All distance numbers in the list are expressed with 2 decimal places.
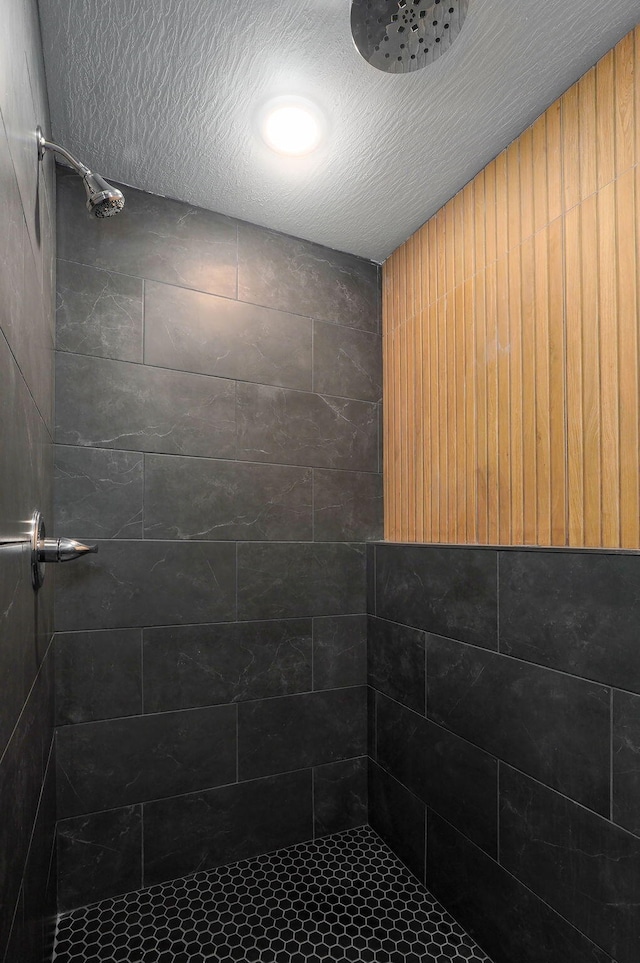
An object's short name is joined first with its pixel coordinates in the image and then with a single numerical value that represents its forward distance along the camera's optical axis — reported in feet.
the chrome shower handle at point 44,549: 3.54
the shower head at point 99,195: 4.19
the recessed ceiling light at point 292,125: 4.97
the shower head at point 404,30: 3.81
